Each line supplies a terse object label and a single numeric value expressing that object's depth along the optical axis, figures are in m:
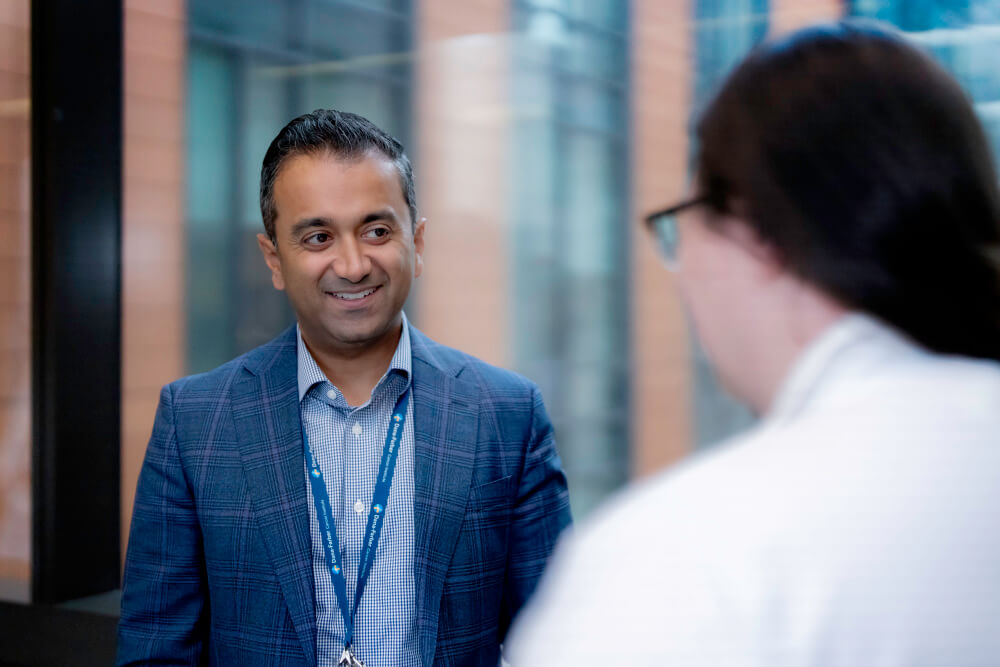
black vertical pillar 2.57
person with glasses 0.45
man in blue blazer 1.41
